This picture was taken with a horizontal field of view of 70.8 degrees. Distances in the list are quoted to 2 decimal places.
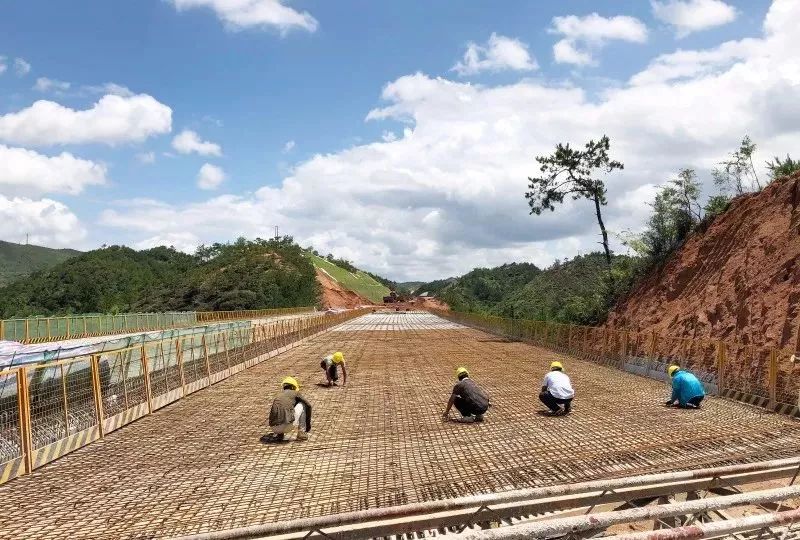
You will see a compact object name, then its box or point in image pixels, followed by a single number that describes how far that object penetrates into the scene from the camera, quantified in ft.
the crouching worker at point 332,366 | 52.60
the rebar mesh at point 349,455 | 22.44
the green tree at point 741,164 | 91.97
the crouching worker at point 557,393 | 38.91
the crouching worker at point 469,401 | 36.63
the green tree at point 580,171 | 119.55
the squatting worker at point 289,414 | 32.42
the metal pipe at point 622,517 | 13.11
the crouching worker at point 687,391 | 41.57
